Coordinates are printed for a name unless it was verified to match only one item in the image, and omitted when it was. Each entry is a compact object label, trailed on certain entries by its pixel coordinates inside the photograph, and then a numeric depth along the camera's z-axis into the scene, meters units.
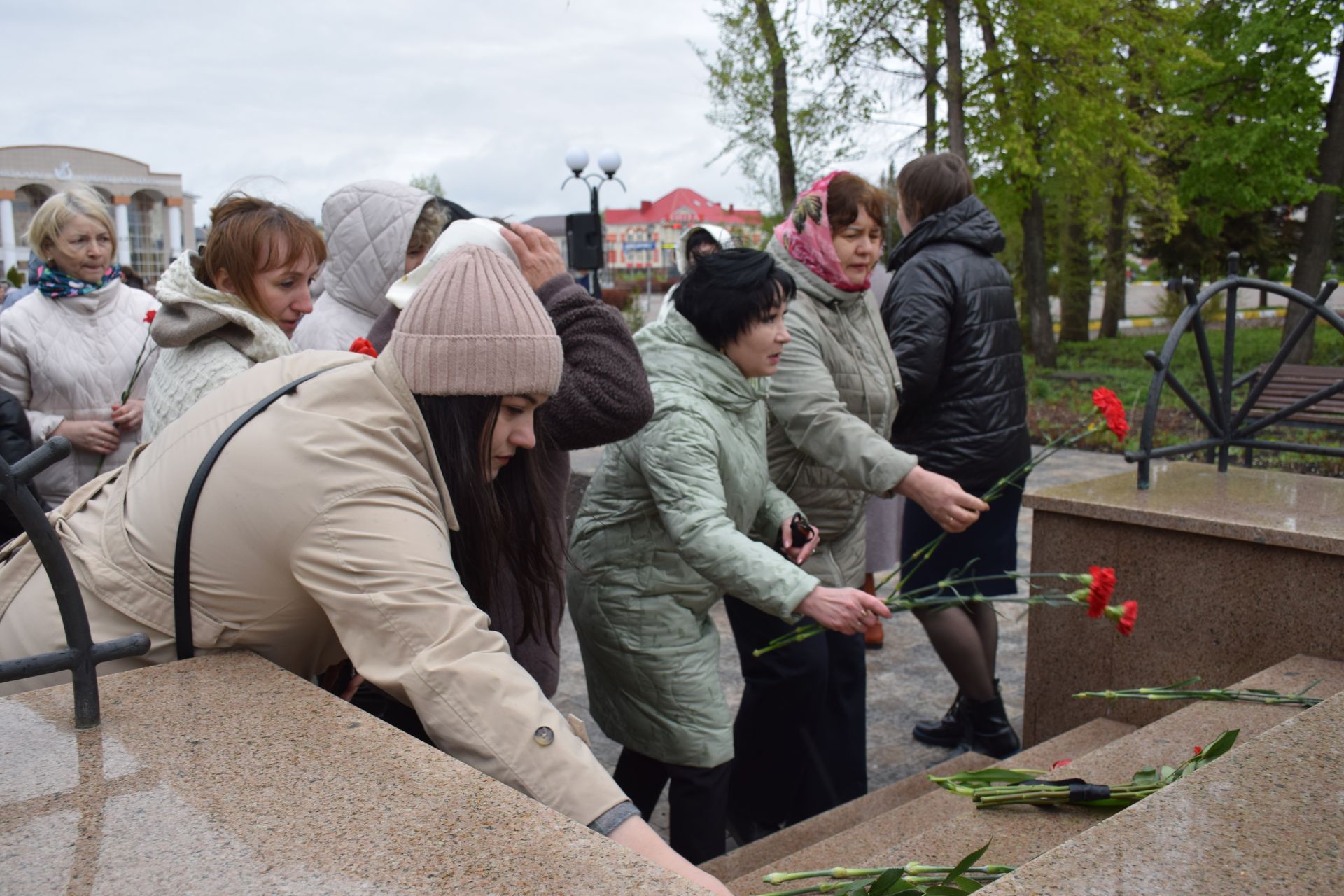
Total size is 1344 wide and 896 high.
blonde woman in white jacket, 3.89
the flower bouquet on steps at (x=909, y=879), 1.45
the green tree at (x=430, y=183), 48.71
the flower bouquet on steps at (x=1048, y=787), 1.93
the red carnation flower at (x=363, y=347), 2.36
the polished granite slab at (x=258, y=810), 1.20
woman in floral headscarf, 3.31
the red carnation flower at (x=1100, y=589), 2.59
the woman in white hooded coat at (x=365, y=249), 3.13
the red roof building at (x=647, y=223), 56.88
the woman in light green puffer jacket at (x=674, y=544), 2.84
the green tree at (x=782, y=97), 15.73
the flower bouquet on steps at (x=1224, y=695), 2.49
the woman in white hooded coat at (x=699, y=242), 5.25
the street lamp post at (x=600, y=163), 20.81
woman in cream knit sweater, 2.51
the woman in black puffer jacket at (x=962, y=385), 3.77
